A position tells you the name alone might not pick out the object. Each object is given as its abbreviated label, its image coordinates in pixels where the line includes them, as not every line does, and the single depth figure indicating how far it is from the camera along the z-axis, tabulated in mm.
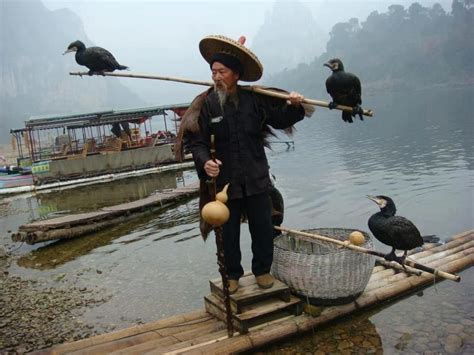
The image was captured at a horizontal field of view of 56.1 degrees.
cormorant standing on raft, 4539
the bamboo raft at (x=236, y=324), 4586
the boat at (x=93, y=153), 27203
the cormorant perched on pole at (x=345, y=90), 4273
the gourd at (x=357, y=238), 4763
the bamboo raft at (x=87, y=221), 12562
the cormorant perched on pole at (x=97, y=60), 5184
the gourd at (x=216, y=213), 4176
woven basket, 4988
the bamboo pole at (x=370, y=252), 4158
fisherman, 4770
